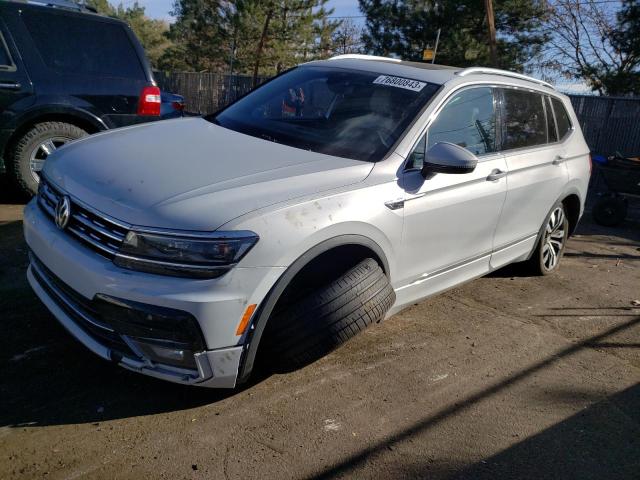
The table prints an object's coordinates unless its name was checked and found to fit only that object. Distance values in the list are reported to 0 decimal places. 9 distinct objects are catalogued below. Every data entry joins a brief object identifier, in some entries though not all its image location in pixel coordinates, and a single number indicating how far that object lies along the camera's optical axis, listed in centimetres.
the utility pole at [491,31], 1678
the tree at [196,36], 3198
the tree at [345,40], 3422
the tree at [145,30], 4538
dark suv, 577
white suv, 263
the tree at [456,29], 2211
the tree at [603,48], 2041
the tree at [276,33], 2888
